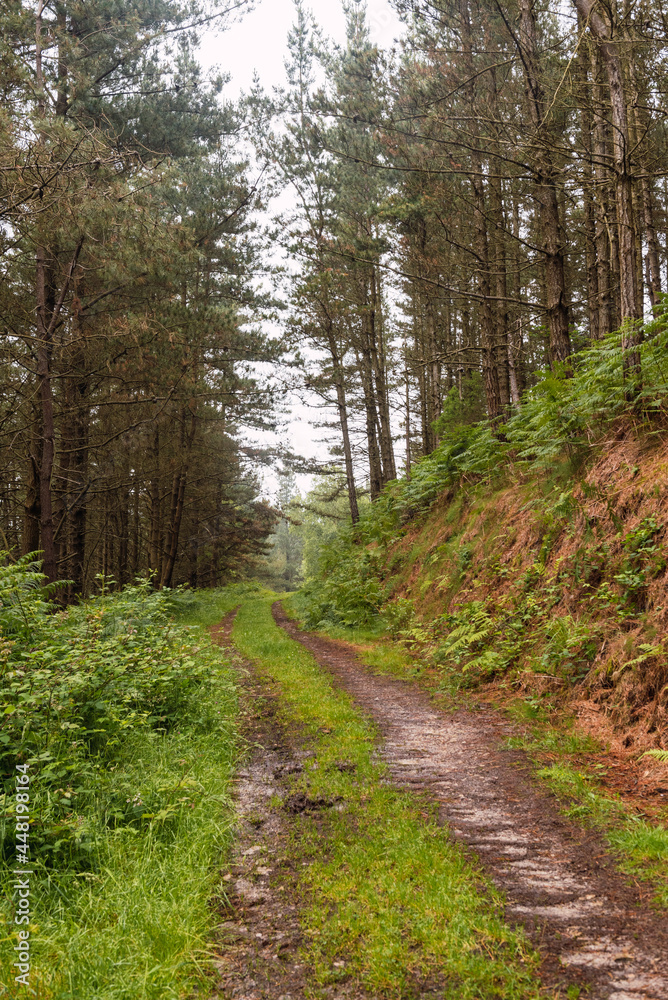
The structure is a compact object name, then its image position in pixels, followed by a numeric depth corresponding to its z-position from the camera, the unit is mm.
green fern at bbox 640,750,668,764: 3590
